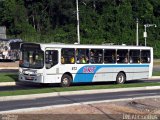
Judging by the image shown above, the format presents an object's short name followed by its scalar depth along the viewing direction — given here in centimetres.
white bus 2791
